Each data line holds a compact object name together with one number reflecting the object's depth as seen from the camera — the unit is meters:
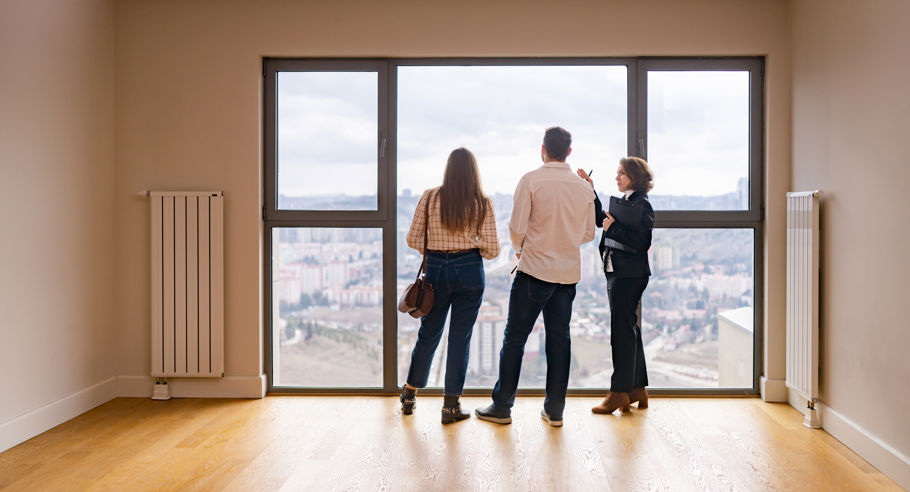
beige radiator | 3.89
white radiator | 3.33
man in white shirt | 3.28
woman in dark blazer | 3.47
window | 3.96
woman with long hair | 3.35
